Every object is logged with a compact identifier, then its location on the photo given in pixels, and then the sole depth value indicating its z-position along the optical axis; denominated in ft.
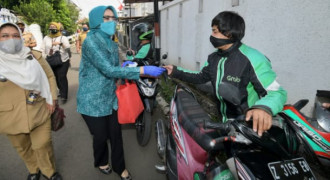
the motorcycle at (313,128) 4.09
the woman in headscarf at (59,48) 17.38
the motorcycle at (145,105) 11.24
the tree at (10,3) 77.27
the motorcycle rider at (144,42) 15.90
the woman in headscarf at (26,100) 6.93
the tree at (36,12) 74.23
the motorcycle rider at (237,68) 5.28
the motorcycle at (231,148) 3.36
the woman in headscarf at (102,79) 7.00
